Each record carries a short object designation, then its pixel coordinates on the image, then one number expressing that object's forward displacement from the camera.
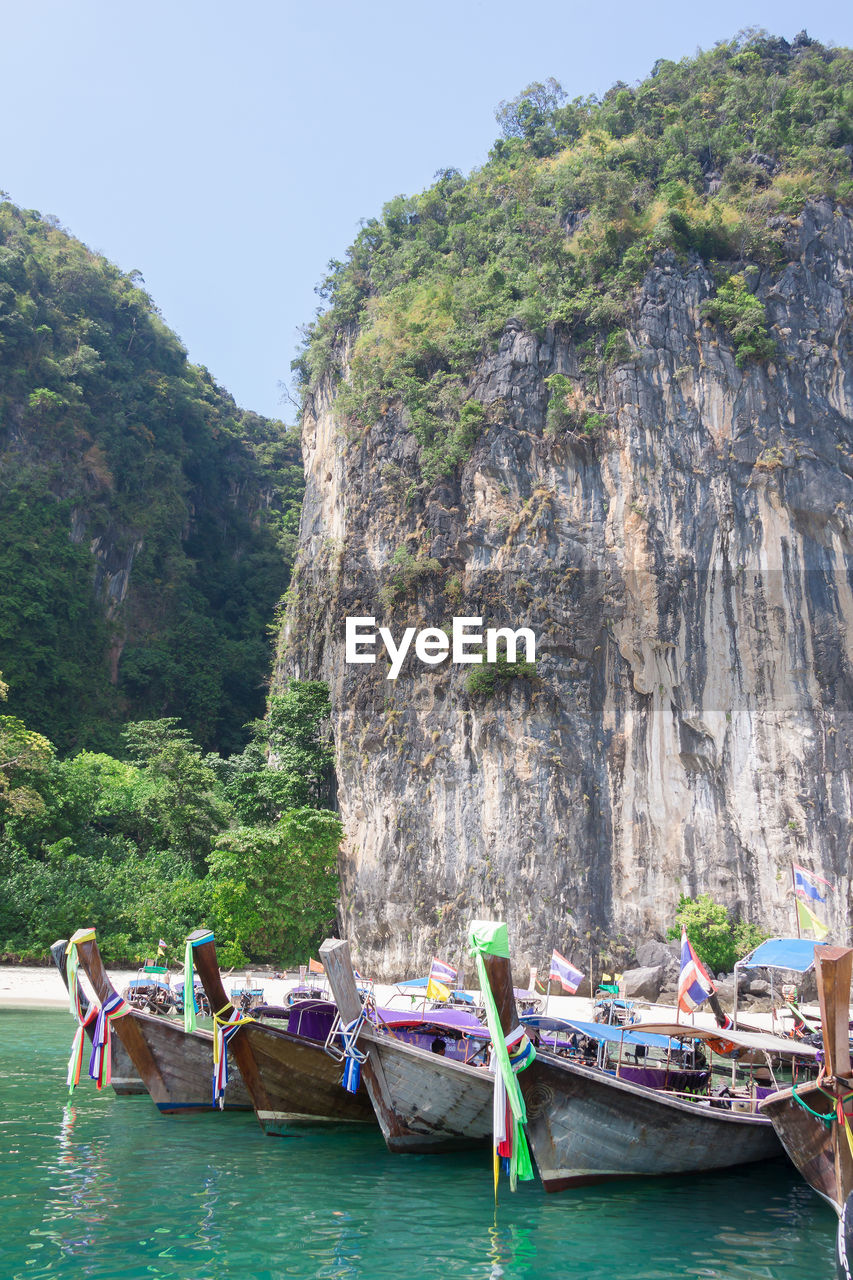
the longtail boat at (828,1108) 8.31
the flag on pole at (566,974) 15.32
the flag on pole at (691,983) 12.68
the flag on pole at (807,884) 16.38
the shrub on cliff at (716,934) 25.80
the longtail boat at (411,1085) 10.65
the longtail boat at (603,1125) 9.87
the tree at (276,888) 29.48
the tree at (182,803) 35.69
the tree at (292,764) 33.56
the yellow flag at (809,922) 14.57
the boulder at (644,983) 24.58
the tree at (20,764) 30.91
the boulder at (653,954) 25.72
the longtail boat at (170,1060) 13.47
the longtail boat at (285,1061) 11.91
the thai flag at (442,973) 16.83
